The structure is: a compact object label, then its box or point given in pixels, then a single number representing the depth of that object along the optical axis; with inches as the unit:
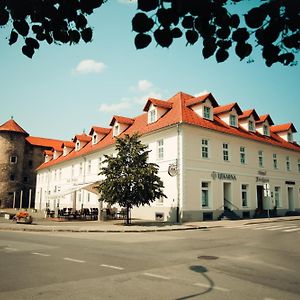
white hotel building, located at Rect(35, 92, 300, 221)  989.8
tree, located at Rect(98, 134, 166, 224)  840.9
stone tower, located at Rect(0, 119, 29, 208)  2330.2
